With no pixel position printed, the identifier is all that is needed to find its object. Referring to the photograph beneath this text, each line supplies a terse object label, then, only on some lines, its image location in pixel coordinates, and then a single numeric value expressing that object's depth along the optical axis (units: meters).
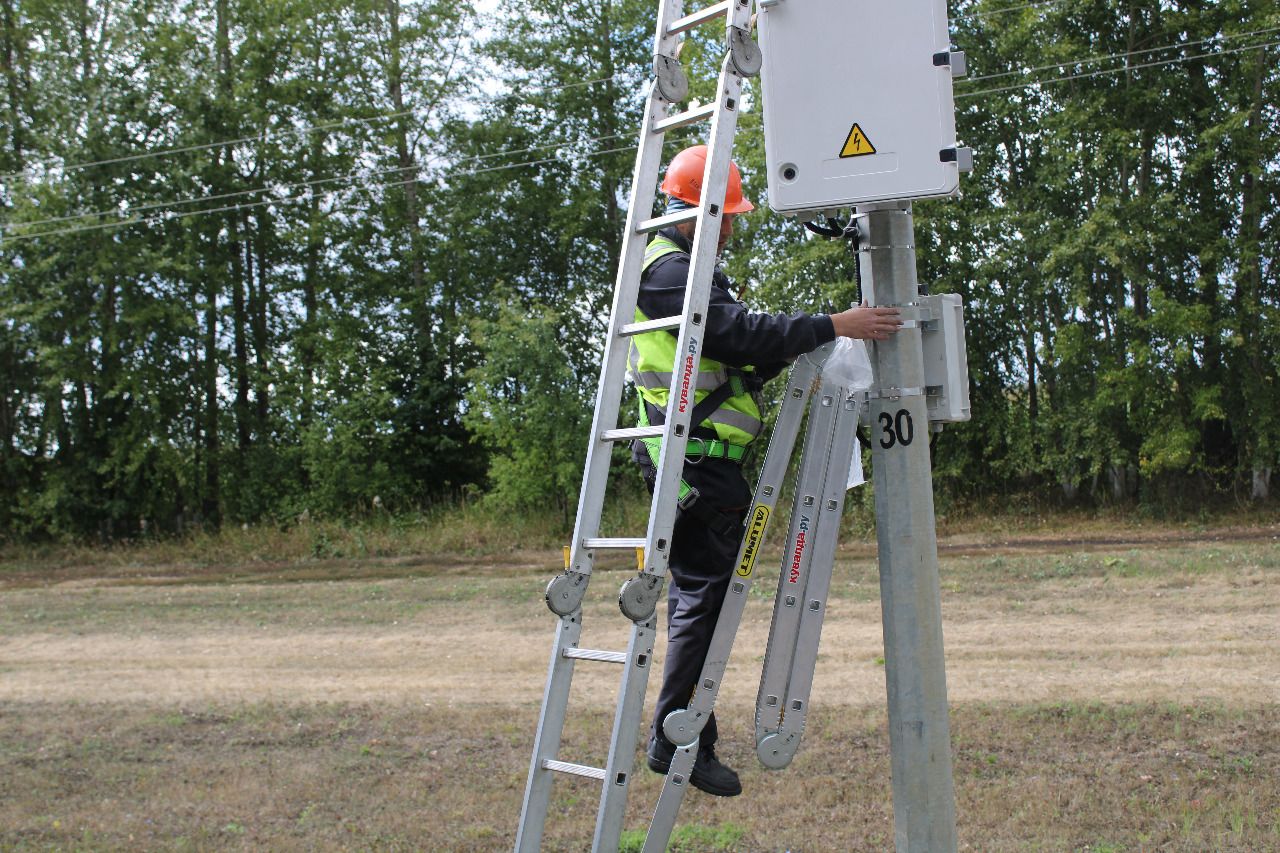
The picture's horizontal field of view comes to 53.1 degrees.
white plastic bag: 4.41
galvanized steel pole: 4.14
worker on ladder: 4.73
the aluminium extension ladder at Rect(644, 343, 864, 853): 4.35
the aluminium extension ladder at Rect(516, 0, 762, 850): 4.14
